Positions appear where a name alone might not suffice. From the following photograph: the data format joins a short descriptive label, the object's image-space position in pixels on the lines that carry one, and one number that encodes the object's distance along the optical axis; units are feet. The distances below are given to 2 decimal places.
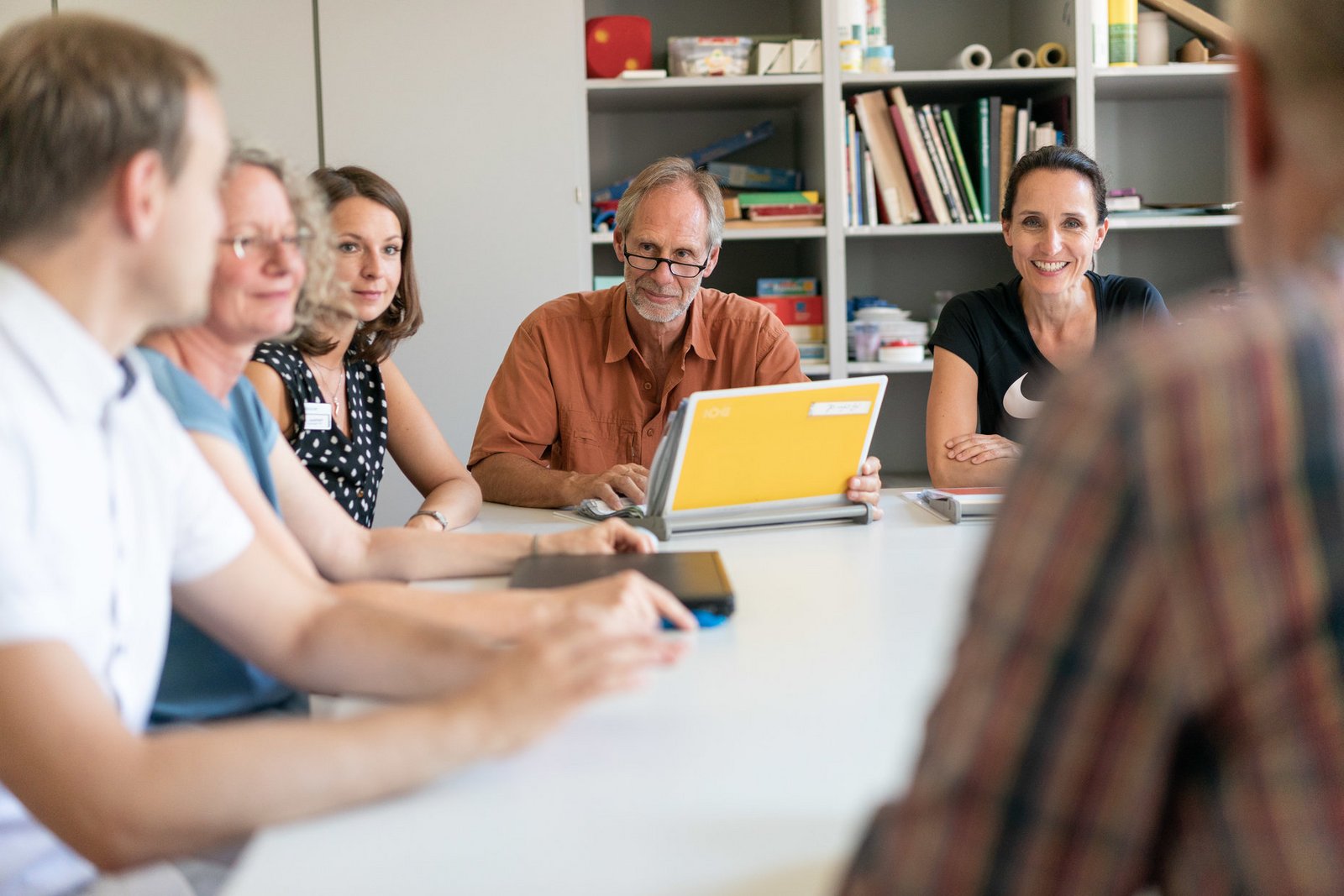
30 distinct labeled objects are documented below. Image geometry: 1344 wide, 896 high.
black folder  4.23
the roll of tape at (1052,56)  10.86
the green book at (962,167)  10.93
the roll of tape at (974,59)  10.94
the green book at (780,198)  10.96
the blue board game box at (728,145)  11.54
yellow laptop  5.61
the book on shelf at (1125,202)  11.10
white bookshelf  11.66
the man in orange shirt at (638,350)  8.25
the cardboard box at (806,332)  11.21
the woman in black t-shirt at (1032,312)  8.29
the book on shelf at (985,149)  10.94
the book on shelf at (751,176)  11.19
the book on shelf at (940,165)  10.89
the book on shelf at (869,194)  10.96
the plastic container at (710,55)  10.74
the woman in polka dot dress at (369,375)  6.93
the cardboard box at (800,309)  11.18
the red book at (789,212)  10.95
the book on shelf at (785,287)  11.19
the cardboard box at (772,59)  10.75
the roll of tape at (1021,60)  10.85
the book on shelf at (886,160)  10.90
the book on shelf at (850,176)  10.92
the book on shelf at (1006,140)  11.00
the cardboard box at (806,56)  10.75
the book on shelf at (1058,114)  10.91
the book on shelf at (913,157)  10.85
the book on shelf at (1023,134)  10.96
